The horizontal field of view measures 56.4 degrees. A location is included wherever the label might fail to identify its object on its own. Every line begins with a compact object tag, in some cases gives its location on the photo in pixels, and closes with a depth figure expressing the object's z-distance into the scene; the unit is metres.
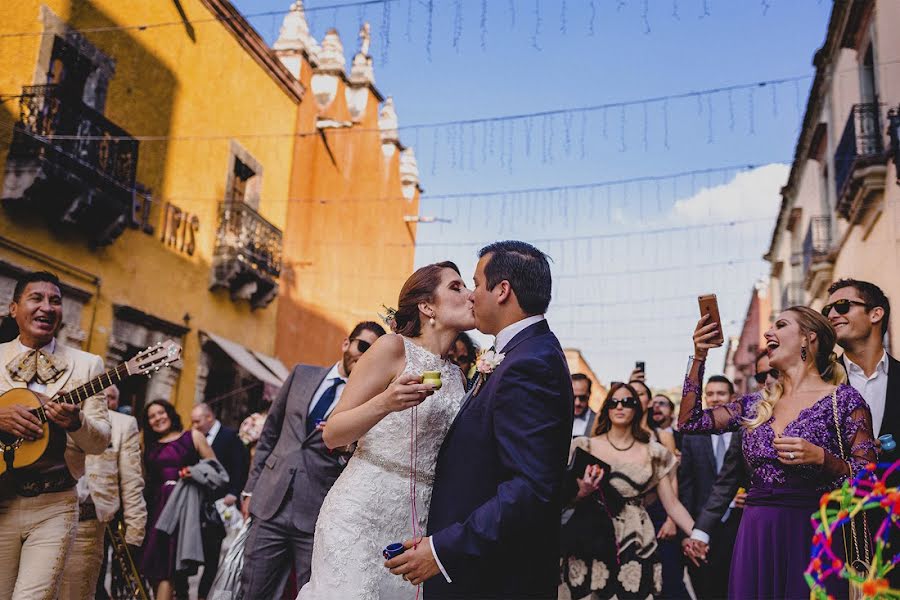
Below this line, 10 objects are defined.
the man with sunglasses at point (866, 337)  4.02
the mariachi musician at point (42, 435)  4.07
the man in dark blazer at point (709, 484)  5.57
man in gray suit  4.95
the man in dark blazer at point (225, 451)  8.39
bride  3.19
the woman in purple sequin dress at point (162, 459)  7.14
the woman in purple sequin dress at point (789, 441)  3.40
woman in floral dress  5.47
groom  2.51
